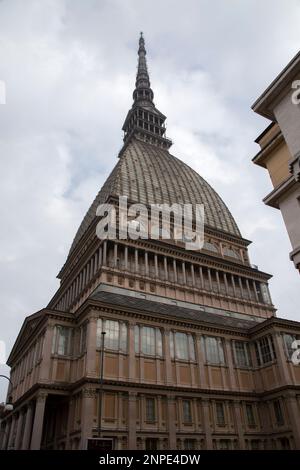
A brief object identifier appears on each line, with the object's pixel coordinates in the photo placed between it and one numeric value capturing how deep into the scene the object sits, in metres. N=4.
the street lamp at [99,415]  28.57
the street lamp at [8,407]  29.91
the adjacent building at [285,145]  20.33
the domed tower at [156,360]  34.78
